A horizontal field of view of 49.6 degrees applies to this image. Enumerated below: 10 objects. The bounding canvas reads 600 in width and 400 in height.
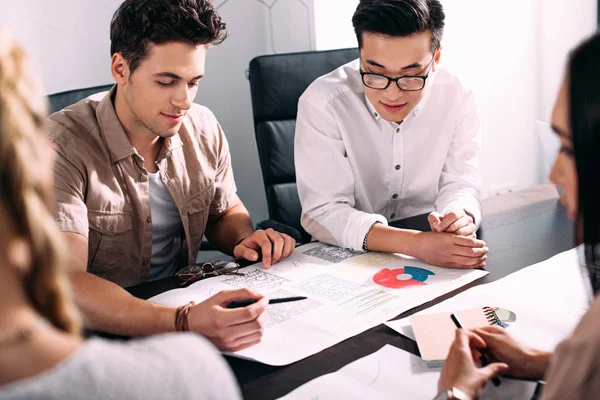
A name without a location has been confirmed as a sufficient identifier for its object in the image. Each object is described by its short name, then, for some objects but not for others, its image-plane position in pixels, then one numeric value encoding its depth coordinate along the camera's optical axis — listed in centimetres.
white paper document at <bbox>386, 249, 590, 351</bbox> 109
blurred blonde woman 50
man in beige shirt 148
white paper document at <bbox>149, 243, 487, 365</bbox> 110
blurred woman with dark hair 65
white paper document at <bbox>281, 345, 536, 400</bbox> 92
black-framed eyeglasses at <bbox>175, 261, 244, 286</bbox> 139
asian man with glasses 157
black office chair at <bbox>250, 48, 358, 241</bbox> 213
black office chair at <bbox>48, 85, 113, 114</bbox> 186
